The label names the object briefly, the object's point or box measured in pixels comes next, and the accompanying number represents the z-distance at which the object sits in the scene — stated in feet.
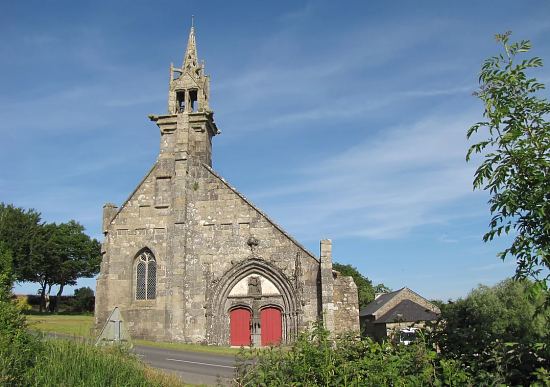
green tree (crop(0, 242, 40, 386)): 22.49
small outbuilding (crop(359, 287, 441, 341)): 139.36
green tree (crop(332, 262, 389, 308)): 225.97
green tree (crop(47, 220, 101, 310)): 190.49
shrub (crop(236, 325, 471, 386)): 14.89
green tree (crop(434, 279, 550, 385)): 14.33
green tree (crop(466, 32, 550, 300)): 14.34
